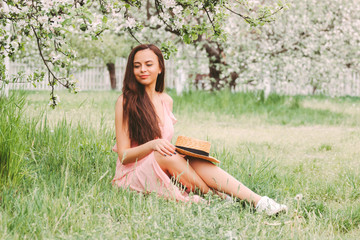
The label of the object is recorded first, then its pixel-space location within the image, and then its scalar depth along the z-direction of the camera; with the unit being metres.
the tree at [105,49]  16.97
